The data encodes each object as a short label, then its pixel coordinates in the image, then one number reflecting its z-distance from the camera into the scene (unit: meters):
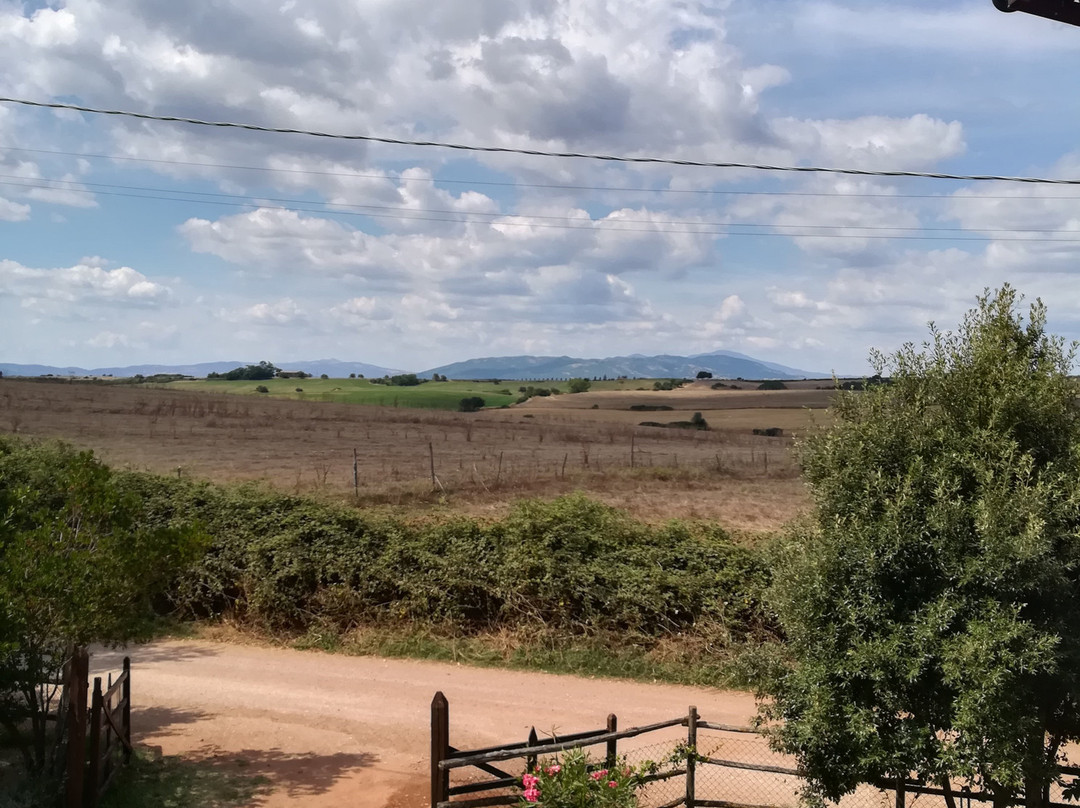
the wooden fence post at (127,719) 10.34
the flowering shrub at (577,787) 7.62
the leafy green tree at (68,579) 8.17
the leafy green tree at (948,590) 6.27
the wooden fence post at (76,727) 8.44
